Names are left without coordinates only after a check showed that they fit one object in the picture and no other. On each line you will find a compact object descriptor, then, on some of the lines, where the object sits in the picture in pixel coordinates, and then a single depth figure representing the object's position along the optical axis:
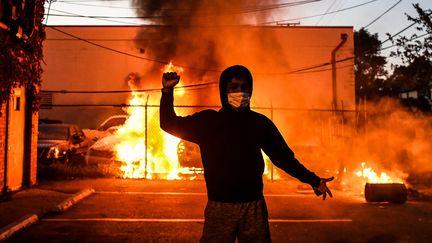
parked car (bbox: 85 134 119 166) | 13.62
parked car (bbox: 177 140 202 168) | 14.20
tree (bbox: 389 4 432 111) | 18.30
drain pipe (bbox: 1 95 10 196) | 9.08
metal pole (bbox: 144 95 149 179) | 13.55
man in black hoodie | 2.86
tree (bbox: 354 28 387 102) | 41.19
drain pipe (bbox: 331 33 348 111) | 23.49
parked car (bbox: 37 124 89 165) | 13.98
